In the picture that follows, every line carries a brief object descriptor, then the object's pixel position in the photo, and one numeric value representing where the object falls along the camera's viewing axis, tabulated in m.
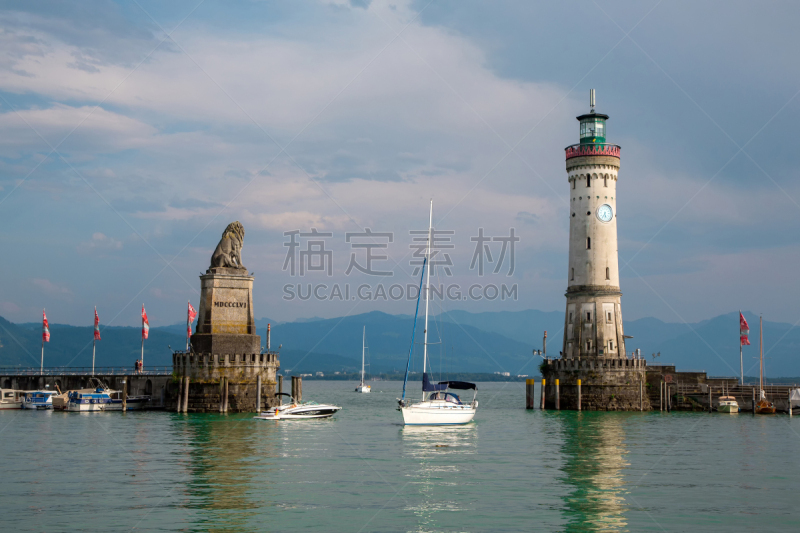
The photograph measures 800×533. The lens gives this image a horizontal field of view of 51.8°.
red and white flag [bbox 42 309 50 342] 92.24
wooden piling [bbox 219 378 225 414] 76.56
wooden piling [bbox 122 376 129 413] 83.62
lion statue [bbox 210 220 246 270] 78.94
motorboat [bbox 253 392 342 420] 72.25
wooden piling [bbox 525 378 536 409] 91.38
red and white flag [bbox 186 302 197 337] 86.06
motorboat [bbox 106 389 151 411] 85.94
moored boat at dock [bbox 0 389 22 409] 90.12
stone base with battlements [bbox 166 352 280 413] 77.19
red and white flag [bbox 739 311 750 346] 87.38
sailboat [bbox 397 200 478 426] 64.44
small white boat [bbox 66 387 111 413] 85.38
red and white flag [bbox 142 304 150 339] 91.75
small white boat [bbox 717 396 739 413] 86.50
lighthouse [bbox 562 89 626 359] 87.25
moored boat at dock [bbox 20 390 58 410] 89.12
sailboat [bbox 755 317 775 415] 86.50
